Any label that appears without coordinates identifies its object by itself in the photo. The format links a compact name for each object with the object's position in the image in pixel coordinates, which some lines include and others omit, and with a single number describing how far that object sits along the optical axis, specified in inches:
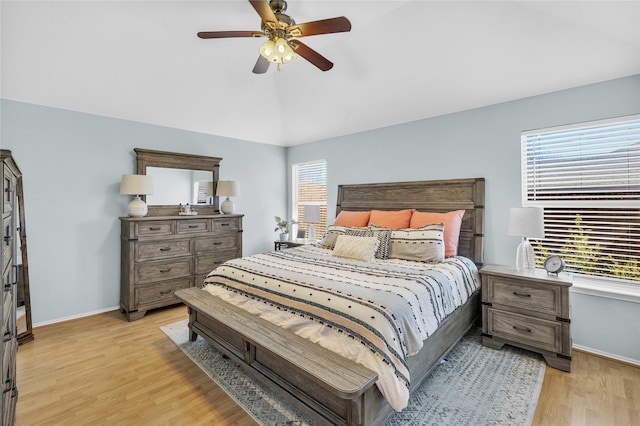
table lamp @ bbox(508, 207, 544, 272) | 101.2
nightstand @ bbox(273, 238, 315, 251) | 177.8
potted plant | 197.0
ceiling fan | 77.4
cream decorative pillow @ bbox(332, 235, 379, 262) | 115.6
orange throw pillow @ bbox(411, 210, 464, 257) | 122.3
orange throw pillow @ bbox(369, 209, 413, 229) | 137.4
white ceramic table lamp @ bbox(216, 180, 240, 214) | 173.6
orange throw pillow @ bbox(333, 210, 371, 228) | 151.3
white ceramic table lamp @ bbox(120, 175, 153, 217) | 138.1
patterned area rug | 72.2
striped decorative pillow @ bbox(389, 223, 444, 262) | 111.9
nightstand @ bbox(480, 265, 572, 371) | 92.6
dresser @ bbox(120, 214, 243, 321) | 134.3
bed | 61.3
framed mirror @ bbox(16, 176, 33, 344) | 112.7
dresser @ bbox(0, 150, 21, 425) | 58.6
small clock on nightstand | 98.4
